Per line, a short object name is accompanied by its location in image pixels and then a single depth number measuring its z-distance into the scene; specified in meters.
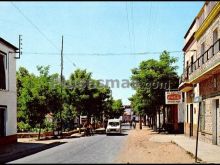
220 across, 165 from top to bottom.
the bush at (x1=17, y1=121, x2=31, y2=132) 36.11
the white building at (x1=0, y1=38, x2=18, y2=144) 22.22
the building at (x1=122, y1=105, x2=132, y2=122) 141.55
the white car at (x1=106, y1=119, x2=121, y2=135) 36.31
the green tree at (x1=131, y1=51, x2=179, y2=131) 34.81
